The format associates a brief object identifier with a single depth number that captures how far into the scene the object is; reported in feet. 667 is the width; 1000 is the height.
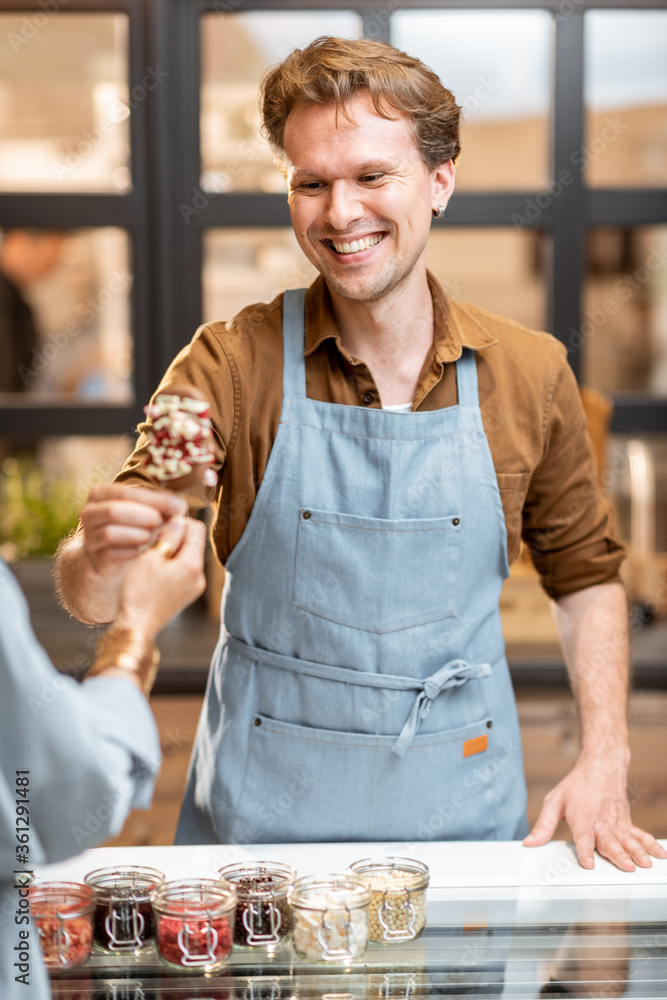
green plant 10.71
